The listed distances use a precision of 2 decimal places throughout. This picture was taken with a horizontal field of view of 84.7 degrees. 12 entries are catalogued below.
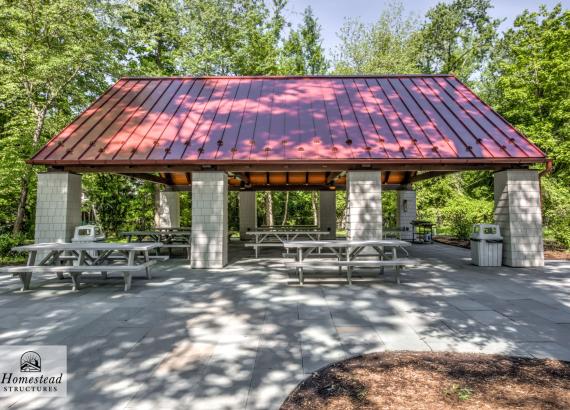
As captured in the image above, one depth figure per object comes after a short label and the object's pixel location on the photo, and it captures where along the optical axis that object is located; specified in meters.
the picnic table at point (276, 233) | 9.75
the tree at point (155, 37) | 16.91
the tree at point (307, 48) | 23.88
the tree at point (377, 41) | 21.70
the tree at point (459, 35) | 23.03
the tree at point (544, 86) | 14.77
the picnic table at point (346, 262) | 5.94
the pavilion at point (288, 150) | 8.01
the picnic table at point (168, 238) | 9.29
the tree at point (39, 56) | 10.80
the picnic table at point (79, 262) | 5.64
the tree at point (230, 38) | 18.05
